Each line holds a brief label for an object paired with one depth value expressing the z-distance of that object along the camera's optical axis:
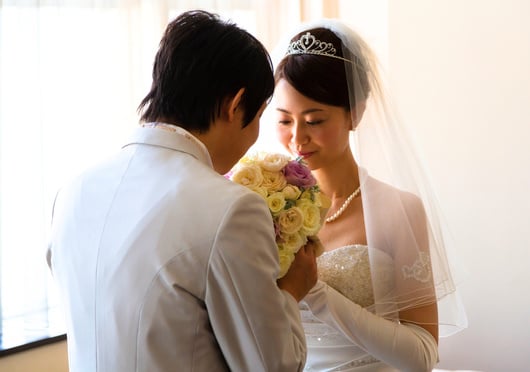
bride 1.97
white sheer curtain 2.62
